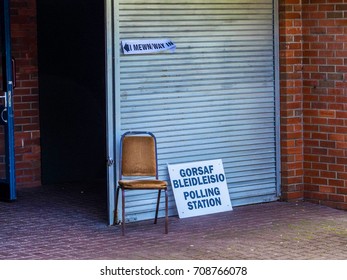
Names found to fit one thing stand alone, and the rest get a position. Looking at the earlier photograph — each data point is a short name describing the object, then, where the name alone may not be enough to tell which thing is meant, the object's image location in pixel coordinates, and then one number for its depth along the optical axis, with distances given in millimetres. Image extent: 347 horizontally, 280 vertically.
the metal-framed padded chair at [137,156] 9961
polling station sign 10438
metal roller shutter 10148
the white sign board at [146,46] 9992
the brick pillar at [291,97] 11180
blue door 11039
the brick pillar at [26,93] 12000
